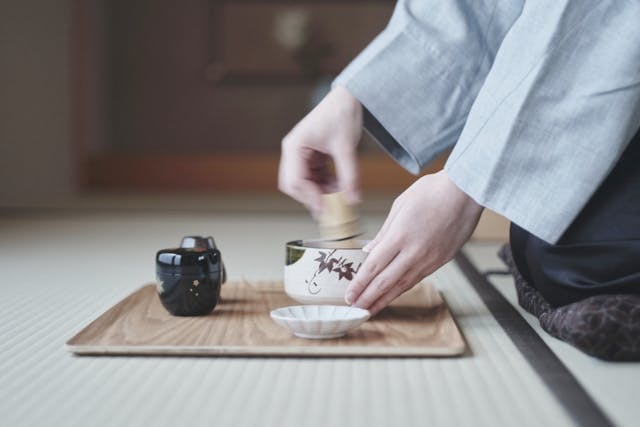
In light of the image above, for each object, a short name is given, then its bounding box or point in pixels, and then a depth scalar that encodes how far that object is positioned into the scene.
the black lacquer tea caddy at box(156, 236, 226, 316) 1.22
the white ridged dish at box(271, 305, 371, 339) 1.06
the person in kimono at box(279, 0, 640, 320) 1.09
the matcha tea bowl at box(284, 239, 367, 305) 1.21
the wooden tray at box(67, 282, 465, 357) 1.04
